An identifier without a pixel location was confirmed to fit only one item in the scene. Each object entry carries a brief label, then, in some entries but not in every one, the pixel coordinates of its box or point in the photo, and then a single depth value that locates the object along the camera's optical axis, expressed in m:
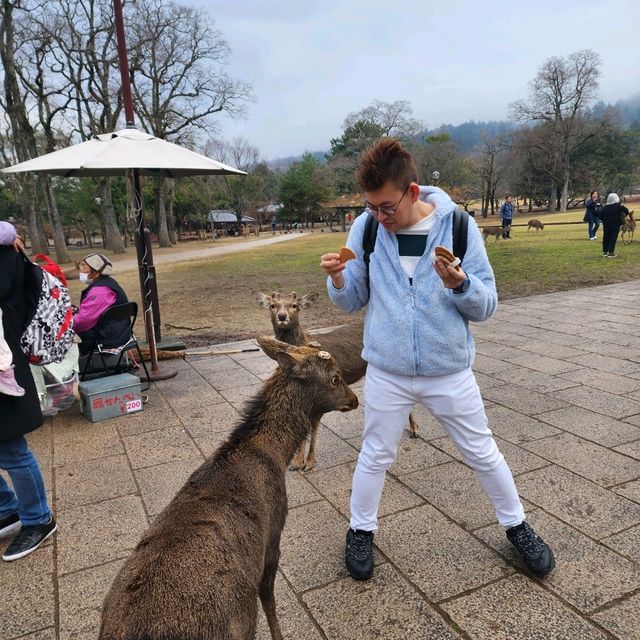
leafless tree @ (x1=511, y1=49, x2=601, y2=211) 60.12
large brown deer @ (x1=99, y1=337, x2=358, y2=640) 1.62
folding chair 5.74
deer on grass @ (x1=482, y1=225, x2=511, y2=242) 28.25
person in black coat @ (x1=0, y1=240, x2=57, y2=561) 3.04
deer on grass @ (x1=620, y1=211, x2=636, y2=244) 21.56
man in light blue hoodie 2.43
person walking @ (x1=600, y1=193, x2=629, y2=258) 16.02
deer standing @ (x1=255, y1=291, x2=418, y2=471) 4.23
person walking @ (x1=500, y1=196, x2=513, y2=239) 29.12
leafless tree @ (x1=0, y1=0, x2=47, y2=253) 23.44
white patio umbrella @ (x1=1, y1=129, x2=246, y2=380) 5.69
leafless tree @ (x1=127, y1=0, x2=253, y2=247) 32.38
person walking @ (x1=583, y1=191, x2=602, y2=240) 22.54
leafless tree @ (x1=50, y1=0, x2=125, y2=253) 28.58
